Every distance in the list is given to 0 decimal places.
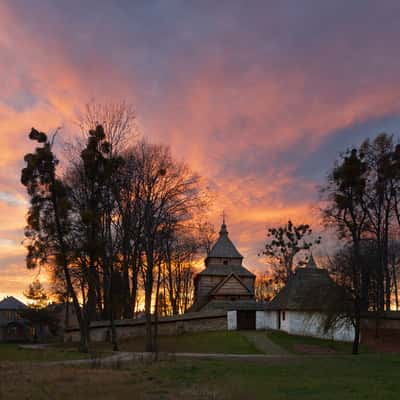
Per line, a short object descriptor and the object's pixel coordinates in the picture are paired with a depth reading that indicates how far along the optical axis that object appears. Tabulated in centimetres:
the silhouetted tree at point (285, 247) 6378
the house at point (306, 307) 3083
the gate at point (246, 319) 4524
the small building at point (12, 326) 7388
